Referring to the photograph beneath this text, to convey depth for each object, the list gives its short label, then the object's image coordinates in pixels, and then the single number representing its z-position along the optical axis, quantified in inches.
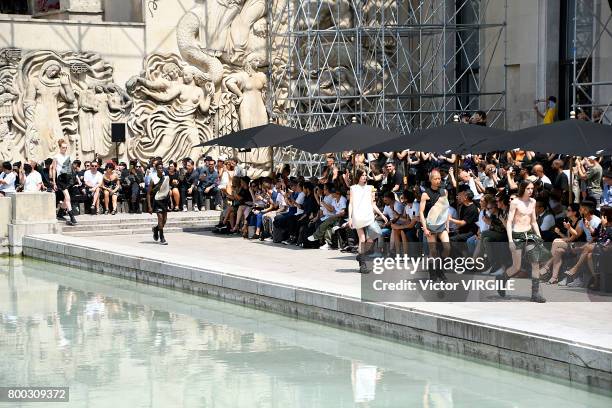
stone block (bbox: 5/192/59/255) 886.4
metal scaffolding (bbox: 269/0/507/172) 1081.4
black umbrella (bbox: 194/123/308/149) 884.6
